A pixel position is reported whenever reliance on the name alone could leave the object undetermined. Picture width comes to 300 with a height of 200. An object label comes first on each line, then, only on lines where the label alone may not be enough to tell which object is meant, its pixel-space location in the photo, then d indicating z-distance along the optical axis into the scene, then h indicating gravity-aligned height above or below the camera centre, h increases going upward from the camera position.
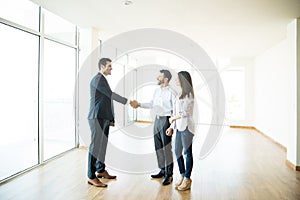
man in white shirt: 3.03 -0.22
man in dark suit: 2.93 -0.20
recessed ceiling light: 3.38 +1.46
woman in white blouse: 2.79 -0.25
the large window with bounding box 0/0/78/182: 3.14 +0.25
